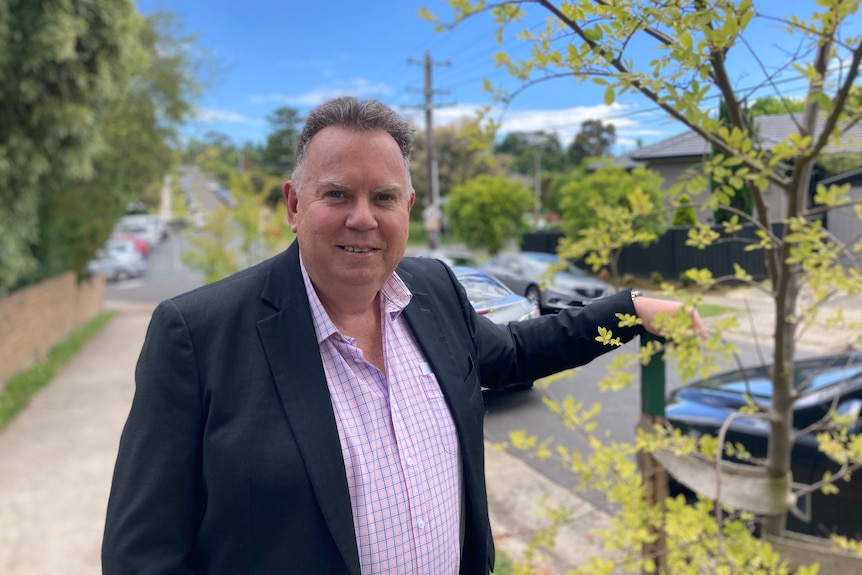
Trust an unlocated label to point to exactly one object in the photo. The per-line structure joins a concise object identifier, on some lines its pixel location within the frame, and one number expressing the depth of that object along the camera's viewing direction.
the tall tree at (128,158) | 11.17
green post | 2.15
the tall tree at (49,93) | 6.73
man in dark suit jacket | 1.17
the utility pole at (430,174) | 13.77
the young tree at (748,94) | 1.42
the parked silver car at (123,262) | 23.41
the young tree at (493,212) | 10.37
